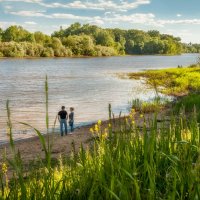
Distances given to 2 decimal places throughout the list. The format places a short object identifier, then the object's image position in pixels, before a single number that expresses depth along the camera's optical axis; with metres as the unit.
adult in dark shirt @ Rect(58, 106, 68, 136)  20.79
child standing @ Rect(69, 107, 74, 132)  21.70
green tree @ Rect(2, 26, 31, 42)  175.12
